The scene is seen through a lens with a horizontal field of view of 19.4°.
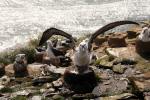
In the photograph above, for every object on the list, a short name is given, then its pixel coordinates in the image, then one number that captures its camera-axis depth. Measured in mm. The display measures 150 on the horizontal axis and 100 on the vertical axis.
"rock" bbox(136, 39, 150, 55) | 14703
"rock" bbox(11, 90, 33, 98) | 12805
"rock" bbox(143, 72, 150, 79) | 12259
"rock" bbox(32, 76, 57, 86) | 13750
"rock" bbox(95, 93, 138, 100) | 11609
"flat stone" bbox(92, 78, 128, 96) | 12180
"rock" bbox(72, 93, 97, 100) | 12008
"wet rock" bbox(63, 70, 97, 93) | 12414
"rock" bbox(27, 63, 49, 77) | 14884
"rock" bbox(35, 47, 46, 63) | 16797
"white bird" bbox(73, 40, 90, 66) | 12602
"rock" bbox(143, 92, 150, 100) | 11062
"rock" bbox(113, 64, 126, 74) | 13759
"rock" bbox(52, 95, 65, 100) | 12201
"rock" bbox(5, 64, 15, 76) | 15298
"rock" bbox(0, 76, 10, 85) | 14172
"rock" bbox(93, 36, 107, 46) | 17656
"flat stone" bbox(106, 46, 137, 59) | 15005
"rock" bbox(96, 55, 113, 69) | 14392
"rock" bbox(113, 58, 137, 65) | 14336
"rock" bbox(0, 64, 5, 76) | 15445
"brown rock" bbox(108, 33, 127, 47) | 16156
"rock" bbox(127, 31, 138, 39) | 17252
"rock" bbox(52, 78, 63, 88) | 12941
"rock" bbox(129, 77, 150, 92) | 11492
